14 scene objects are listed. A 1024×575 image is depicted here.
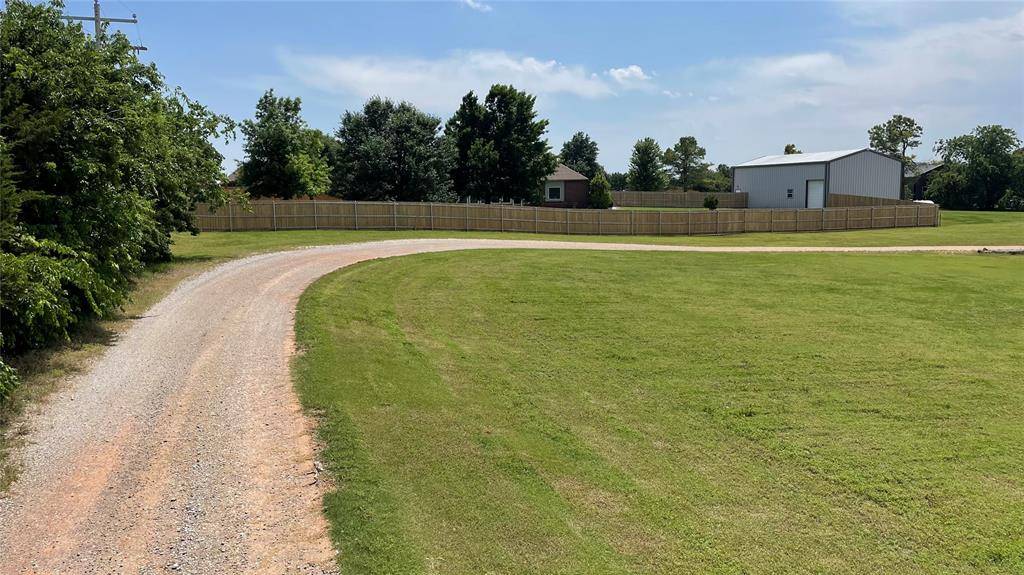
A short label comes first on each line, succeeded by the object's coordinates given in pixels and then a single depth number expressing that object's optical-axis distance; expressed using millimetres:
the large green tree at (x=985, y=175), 65188
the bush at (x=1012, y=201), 64250
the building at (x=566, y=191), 62344
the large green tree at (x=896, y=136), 97312
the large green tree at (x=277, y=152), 38812
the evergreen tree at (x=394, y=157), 46406
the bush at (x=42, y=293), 8992
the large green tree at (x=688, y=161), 98125
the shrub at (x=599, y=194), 60062
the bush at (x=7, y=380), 8042
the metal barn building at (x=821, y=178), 57219
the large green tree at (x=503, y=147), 53156
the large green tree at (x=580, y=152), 100125
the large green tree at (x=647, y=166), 85688
